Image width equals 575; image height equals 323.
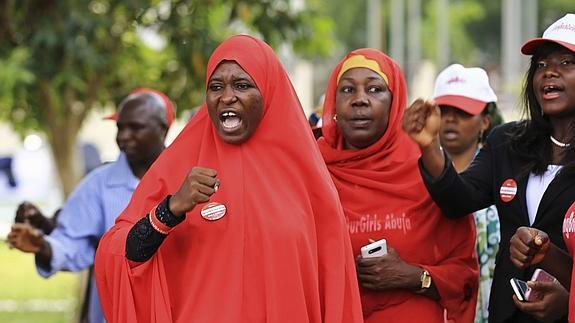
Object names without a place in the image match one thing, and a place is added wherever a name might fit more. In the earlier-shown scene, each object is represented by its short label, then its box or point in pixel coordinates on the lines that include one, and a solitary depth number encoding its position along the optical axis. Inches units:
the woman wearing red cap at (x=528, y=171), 354.0
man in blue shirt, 481.4
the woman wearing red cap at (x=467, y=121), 461.1
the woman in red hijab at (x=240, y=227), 340.5
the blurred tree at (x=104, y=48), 647.8
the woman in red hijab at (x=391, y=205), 391.9
